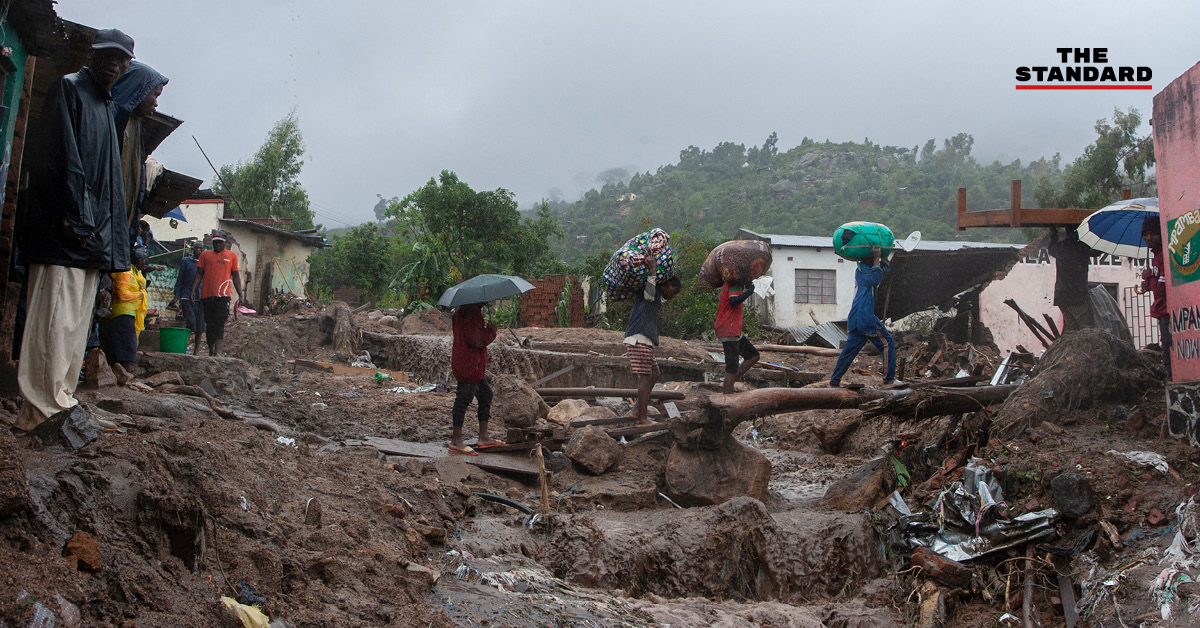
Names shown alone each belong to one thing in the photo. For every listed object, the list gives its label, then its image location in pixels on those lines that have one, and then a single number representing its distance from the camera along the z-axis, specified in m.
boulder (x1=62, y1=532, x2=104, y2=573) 2.39
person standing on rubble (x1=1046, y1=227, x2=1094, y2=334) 9.92
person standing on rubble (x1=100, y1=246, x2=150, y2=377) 6.04
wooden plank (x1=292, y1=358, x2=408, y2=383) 11.46
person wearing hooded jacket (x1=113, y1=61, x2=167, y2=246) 4.54
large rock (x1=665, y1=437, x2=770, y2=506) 6.46
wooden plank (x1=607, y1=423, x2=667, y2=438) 6.98
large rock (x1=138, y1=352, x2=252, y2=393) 7.10
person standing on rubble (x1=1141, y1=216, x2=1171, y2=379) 6.64
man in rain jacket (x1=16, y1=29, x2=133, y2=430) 3.62
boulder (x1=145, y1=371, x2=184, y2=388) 6.27
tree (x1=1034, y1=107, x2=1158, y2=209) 19.94
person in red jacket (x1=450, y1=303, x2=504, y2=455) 6.74
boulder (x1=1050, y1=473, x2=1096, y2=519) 5.00
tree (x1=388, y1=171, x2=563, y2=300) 24.22
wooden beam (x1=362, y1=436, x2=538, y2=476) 6.30
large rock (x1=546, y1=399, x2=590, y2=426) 8.44
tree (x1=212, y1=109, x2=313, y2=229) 33.78
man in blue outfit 7.32
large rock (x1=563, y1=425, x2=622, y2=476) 6.46
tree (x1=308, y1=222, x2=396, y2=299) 27.75
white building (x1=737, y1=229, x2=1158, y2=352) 16.70
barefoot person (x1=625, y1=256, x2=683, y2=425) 6.93
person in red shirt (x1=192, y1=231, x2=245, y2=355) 9.21
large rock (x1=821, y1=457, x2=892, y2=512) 6.46
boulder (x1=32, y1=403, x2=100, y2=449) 3.13
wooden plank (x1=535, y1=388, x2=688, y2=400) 8.61
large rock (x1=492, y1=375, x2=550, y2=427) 7.18
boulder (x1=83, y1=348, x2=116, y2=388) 5.30
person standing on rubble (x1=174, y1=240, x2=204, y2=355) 9.63
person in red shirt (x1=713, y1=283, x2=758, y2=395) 7.39
